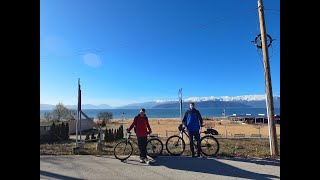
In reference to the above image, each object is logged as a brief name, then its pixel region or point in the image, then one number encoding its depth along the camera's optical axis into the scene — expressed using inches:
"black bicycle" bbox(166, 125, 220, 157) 242.0
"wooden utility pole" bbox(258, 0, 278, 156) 241.4
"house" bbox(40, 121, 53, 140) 451.0
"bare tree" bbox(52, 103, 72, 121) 1244.1
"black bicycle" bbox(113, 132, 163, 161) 226.6
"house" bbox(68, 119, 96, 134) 757.4
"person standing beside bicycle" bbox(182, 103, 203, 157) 234.3
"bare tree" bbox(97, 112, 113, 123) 1753.1
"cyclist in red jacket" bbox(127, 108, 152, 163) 222.9
